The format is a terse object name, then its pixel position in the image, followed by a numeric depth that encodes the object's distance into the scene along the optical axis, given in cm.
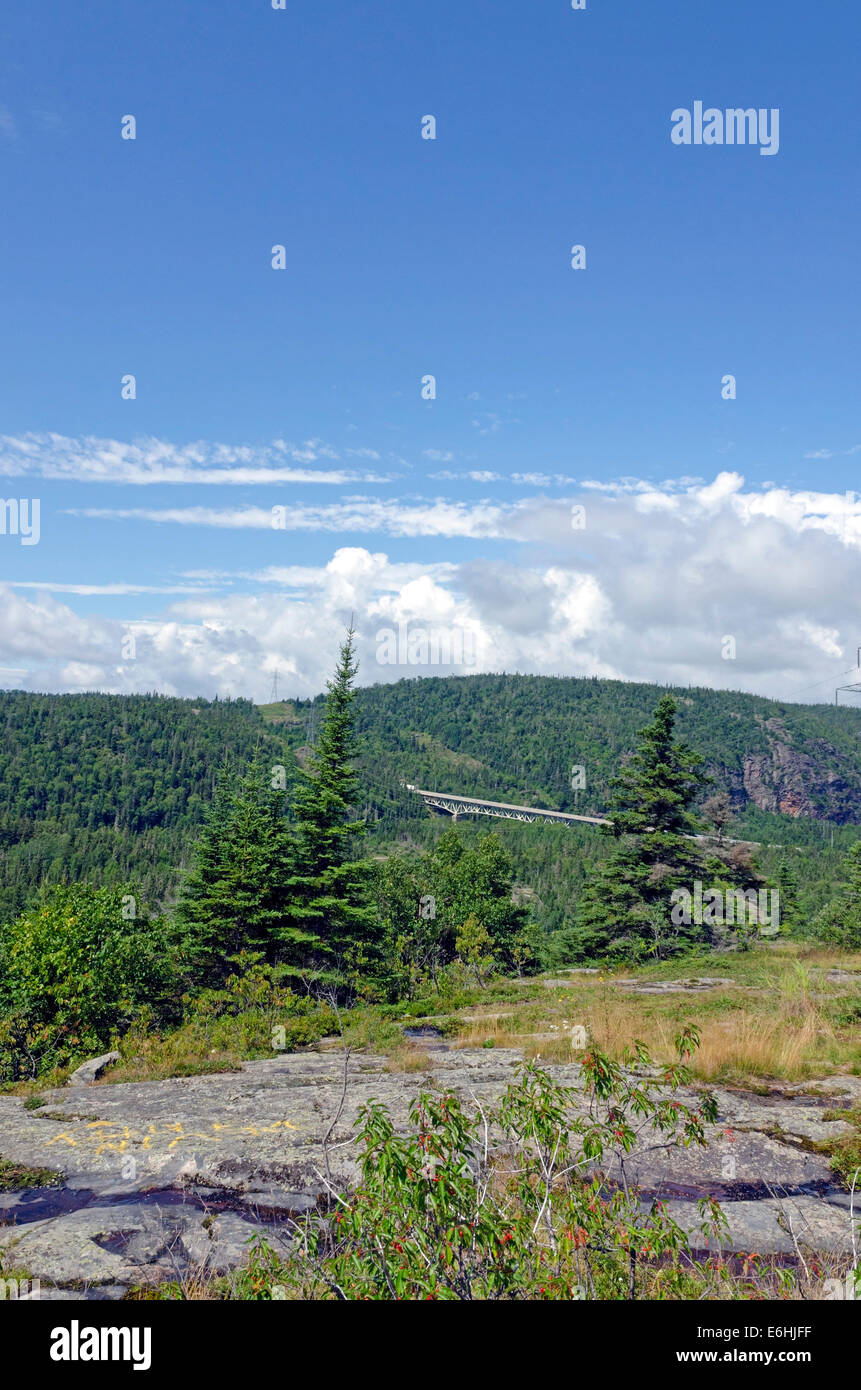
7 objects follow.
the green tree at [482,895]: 4778
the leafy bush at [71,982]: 1600
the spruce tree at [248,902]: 2469
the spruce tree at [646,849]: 2878
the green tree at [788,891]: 4868
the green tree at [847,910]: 4168
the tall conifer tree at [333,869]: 2514
